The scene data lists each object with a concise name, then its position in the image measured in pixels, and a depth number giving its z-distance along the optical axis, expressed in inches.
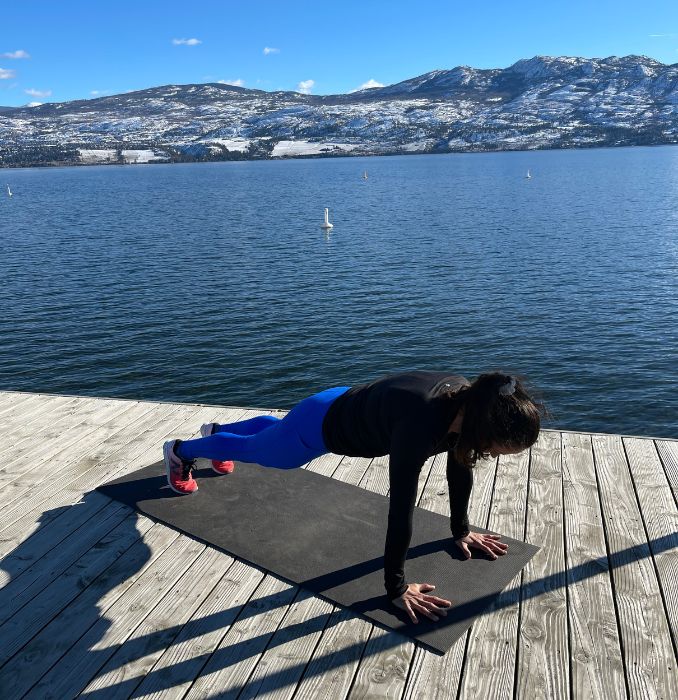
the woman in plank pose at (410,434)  124.3
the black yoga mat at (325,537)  153.7
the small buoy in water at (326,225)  1584.6
